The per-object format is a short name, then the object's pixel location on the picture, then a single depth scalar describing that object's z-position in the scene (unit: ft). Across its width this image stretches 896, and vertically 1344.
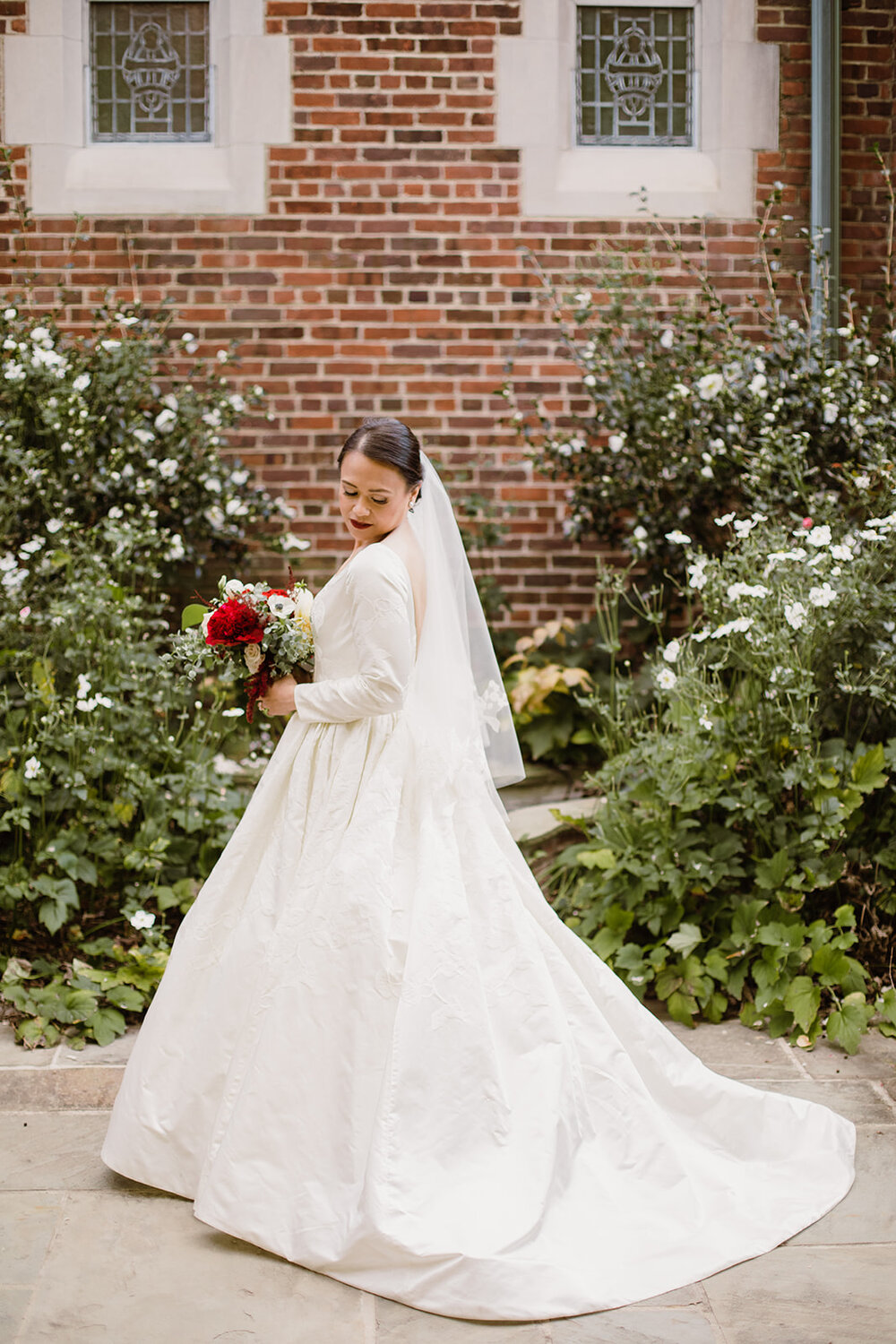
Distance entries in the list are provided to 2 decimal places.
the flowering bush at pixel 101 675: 12.59
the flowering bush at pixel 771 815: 12.04
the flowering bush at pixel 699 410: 16.01
